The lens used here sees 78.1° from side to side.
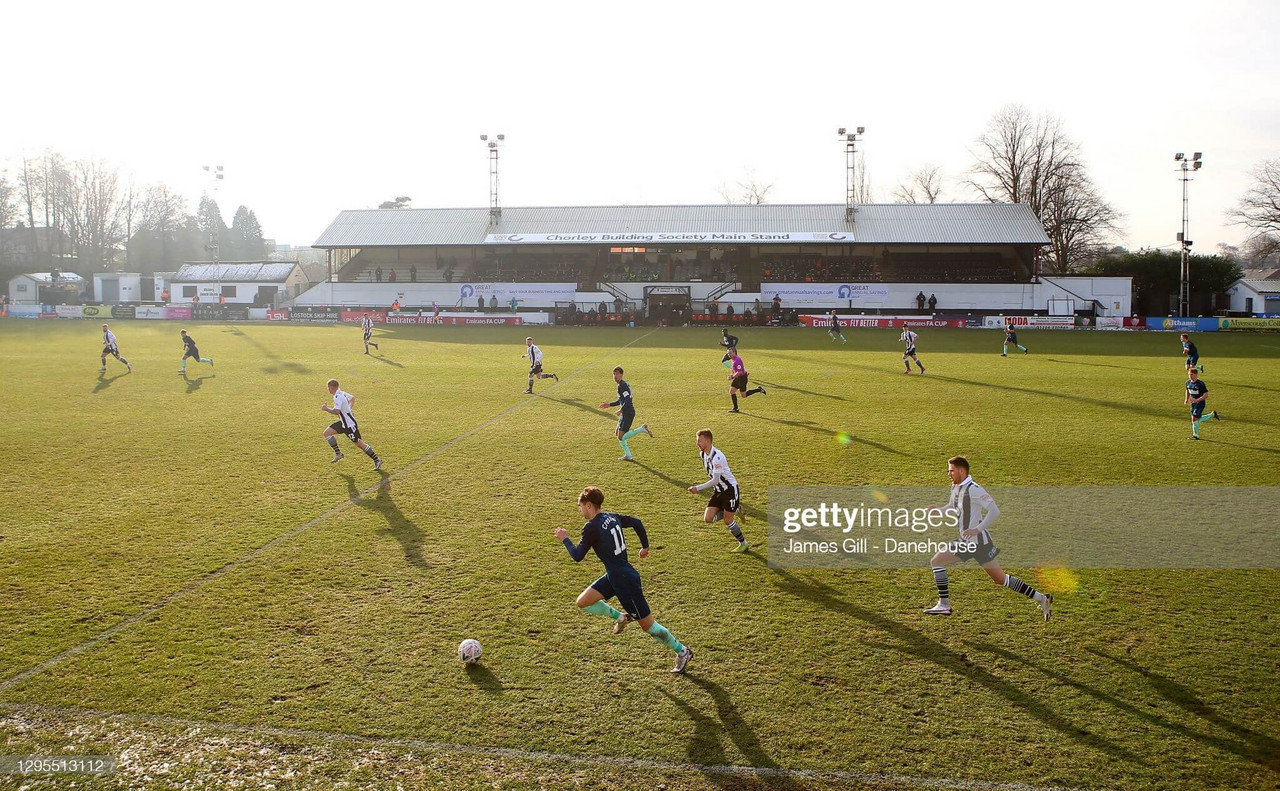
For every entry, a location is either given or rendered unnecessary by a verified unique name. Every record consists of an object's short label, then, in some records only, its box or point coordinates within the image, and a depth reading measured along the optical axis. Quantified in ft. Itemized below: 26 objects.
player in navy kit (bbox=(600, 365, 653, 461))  55.47
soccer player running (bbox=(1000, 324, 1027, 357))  120.26
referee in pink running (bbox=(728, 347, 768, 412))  74.13
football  26.20
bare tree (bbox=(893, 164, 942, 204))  309.63
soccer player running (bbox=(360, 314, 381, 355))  125.49
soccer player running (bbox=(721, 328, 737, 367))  82.40
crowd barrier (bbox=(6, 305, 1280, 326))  180.55
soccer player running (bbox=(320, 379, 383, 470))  52.80
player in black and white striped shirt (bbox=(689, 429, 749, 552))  36.29
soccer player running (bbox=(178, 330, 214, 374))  98.32
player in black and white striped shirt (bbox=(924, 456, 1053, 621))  29.32
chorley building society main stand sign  213.25
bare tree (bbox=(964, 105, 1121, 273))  255.70
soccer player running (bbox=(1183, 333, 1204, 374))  76.02
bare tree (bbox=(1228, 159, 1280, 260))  214.69
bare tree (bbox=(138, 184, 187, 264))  334.24
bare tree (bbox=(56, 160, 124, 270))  307.17
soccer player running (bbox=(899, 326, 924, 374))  98.19
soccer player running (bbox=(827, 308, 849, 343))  149.89
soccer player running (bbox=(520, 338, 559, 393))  84.40
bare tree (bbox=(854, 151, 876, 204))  322.96
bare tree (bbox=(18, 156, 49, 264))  297.53
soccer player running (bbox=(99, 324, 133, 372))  99.78
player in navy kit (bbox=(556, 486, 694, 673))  26.05
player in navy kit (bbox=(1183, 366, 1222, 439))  59.31
